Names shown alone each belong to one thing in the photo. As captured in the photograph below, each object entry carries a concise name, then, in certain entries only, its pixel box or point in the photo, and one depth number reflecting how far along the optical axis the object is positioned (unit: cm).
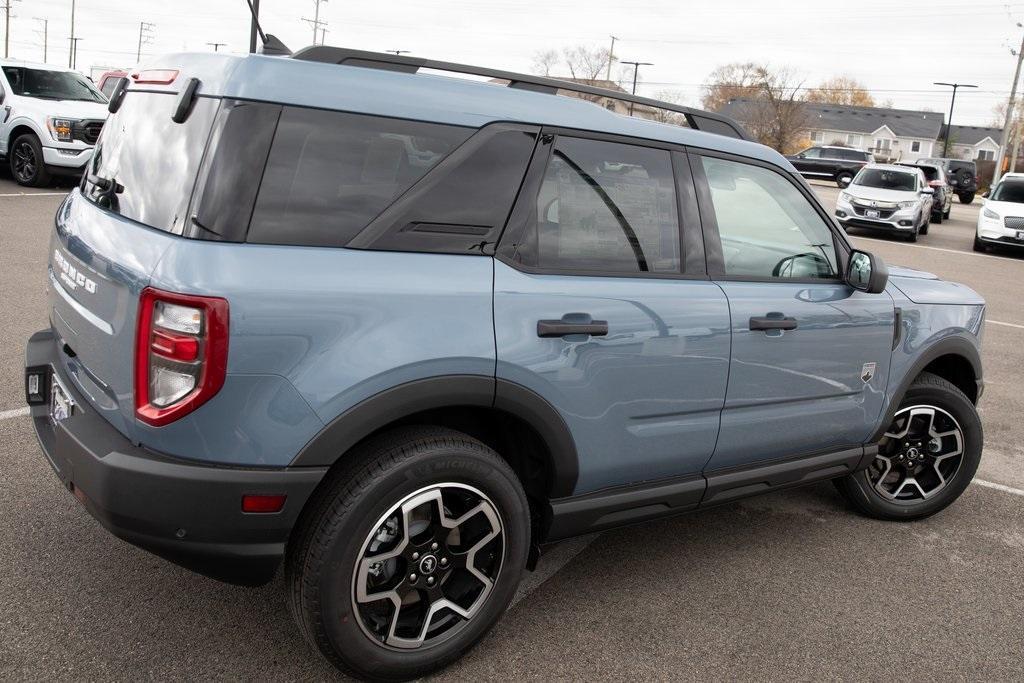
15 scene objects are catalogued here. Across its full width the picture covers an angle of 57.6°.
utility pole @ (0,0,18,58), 7744
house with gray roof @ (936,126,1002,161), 12162
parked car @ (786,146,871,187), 3844
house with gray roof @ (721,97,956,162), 10081
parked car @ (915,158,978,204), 3969
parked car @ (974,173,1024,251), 1792
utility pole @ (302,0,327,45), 7497
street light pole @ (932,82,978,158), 7829
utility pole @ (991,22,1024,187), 4562
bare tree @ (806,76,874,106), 11075
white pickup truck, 1409
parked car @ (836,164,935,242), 1931
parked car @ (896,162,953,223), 2469
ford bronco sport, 245
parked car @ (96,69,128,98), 1999
